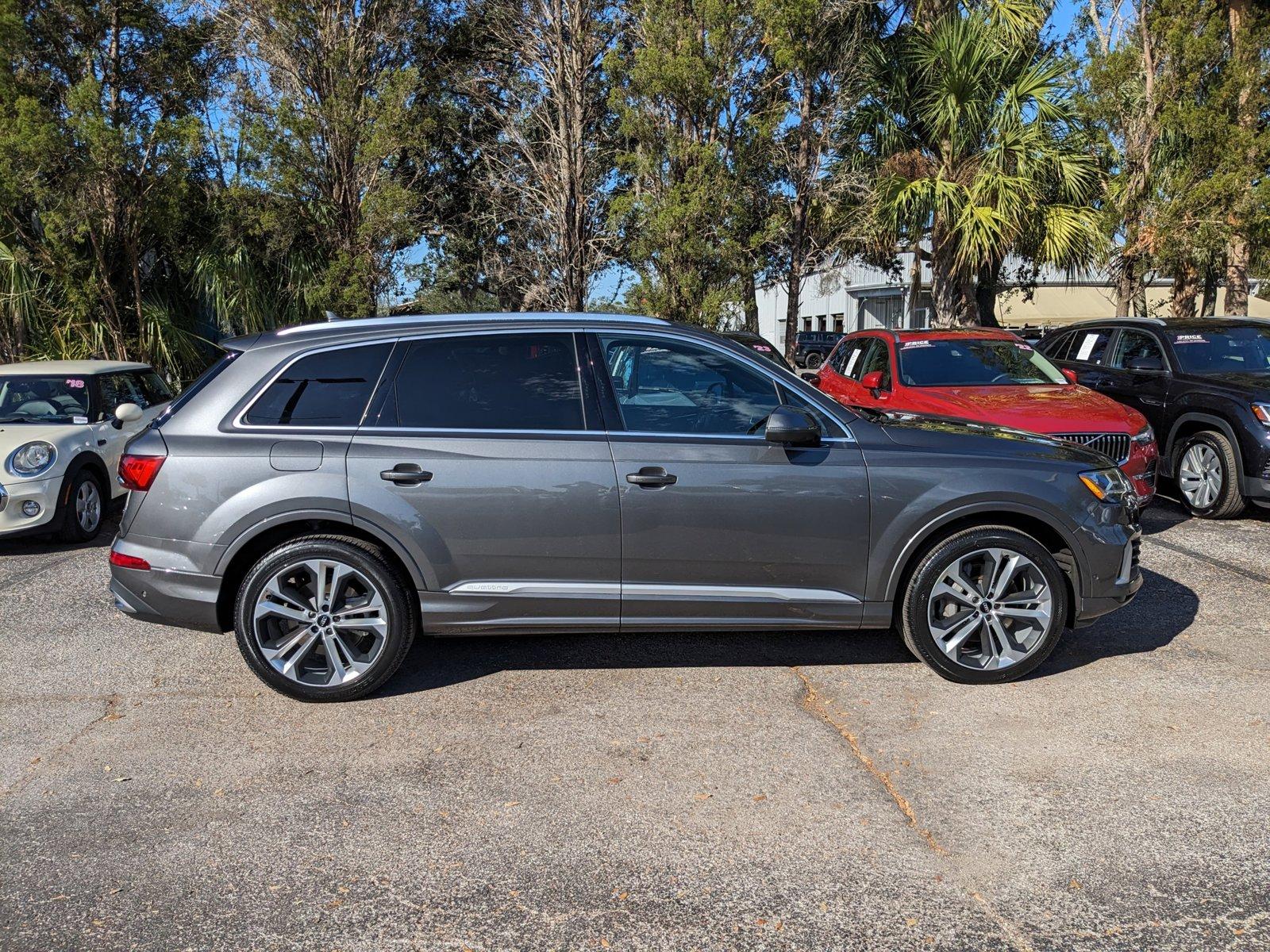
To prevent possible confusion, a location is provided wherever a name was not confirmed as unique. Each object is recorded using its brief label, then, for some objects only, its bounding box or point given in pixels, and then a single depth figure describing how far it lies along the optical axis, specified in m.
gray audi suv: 4.32
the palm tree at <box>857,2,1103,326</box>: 16.59
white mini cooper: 7.21
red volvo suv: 7.12
